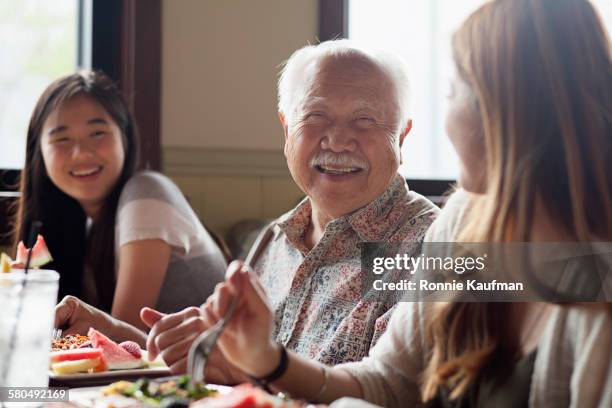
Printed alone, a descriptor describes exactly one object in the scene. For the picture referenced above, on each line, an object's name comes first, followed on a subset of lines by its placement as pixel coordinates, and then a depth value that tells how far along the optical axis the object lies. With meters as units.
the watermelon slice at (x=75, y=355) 1.47
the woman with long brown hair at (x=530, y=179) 1.30
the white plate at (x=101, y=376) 1.44
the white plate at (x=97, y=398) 1.33
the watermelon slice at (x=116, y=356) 1.48
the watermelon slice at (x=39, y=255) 1.56
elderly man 1.65
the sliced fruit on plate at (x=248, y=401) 1.22
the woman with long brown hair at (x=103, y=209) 2.06
